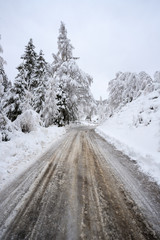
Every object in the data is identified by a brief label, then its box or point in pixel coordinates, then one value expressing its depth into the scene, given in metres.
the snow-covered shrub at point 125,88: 16.71
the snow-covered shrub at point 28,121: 7.18
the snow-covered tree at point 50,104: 13.33
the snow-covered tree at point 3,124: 5.17
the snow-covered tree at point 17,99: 8.23
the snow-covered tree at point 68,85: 15.87
